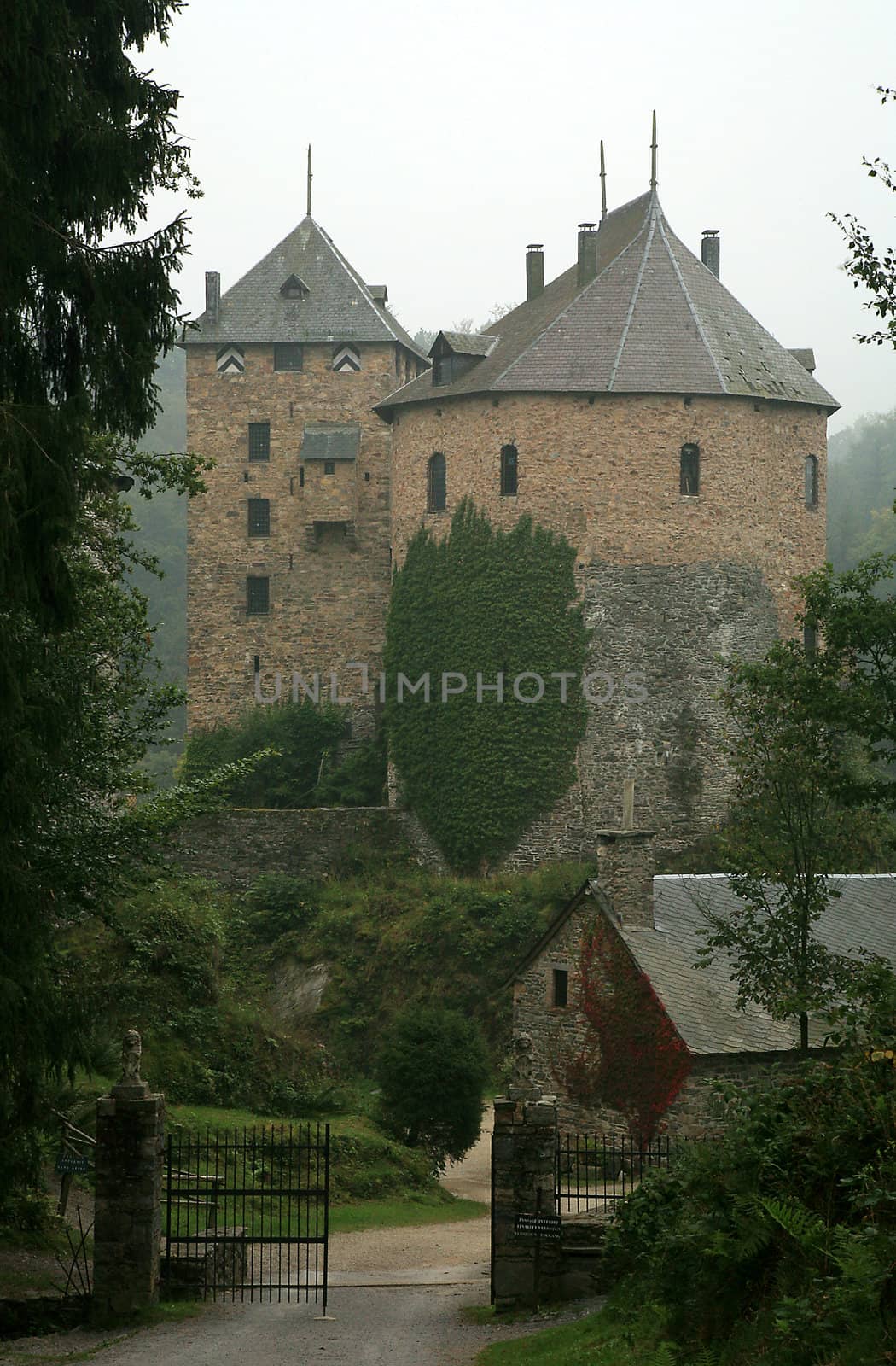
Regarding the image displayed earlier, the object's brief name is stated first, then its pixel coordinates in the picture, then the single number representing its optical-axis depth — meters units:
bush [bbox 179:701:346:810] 40.41
